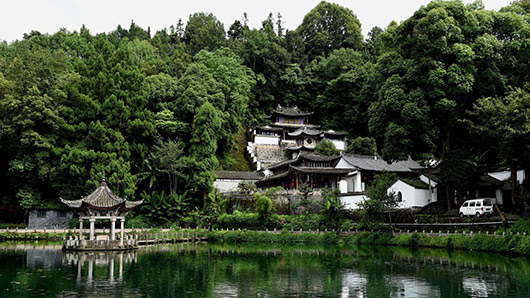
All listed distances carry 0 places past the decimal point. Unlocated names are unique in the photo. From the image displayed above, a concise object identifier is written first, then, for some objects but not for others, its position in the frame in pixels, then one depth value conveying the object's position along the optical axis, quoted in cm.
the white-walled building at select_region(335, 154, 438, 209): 4248
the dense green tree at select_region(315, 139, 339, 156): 5777
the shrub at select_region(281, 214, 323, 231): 3919
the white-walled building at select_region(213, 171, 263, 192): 5572
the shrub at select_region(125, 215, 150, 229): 4319
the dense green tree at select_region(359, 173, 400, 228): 3269
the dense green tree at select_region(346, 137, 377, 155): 5866
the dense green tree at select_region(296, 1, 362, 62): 9338
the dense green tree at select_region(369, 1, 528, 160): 3184
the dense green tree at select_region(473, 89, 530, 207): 2573
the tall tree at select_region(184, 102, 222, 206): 4631
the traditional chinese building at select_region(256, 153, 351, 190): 4969
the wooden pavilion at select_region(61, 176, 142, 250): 3039
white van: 3028
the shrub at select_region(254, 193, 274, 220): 4062
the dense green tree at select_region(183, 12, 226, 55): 8475
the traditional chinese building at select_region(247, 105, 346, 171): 6481
